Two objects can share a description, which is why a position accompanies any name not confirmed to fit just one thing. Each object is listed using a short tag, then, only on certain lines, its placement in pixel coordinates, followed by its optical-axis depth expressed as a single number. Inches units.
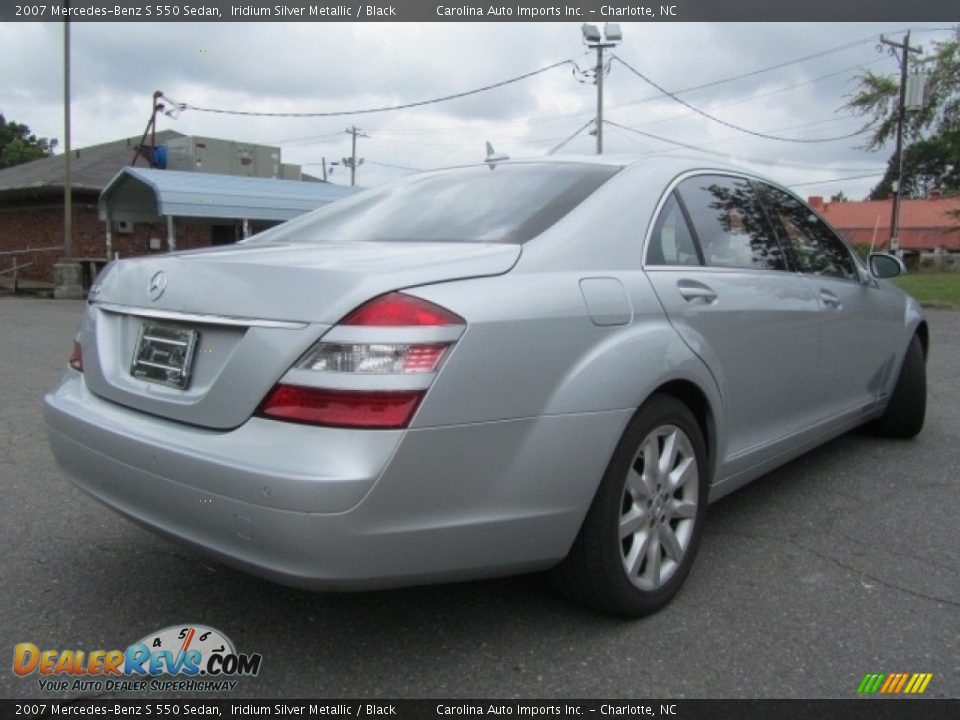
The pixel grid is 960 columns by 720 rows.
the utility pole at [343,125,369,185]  2174.0
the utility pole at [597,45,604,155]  921.5
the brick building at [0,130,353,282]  896.3
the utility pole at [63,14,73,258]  778.8
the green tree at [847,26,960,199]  1181.1
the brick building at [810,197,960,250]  2138.3
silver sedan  77.8
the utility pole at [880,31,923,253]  1038.4
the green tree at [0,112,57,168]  2182.6
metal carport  666.2
